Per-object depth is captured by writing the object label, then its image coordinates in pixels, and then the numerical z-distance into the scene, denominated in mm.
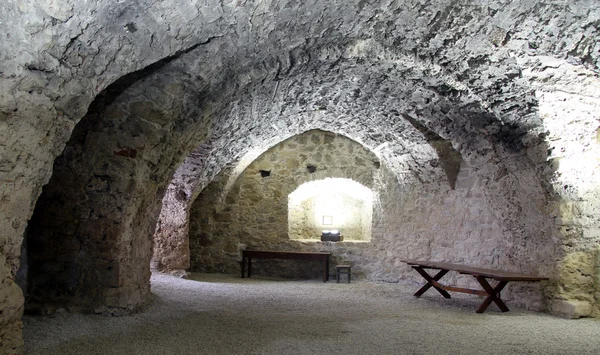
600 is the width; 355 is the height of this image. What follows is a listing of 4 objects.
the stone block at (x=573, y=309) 4688
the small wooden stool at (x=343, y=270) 7639
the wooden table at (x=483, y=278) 4703
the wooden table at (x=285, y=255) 7777
